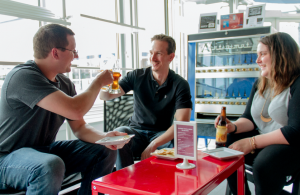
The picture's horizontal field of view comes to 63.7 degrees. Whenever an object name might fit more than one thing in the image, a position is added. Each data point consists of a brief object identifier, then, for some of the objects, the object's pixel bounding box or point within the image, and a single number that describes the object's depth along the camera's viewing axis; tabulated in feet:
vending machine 11.49
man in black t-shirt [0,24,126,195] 4.46
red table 3.69
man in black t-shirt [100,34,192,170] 7.20
